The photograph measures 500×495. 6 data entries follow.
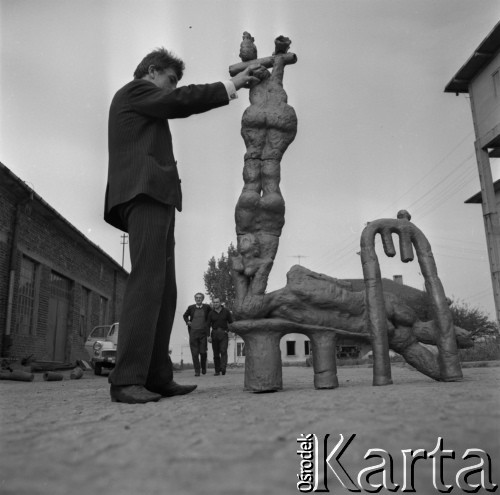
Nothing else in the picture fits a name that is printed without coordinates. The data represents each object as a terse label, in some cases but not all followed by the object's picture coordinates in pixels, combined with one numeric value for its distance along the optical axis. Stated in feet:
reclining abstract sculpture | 10.43
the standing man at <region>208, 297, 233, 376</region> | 31.01
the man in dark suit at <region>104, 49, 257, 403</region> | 8.18
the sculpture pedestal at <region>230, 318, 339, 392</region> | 10.13
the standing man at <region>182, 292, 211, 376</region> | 31.14
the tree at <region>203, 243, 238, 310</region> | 111.95
